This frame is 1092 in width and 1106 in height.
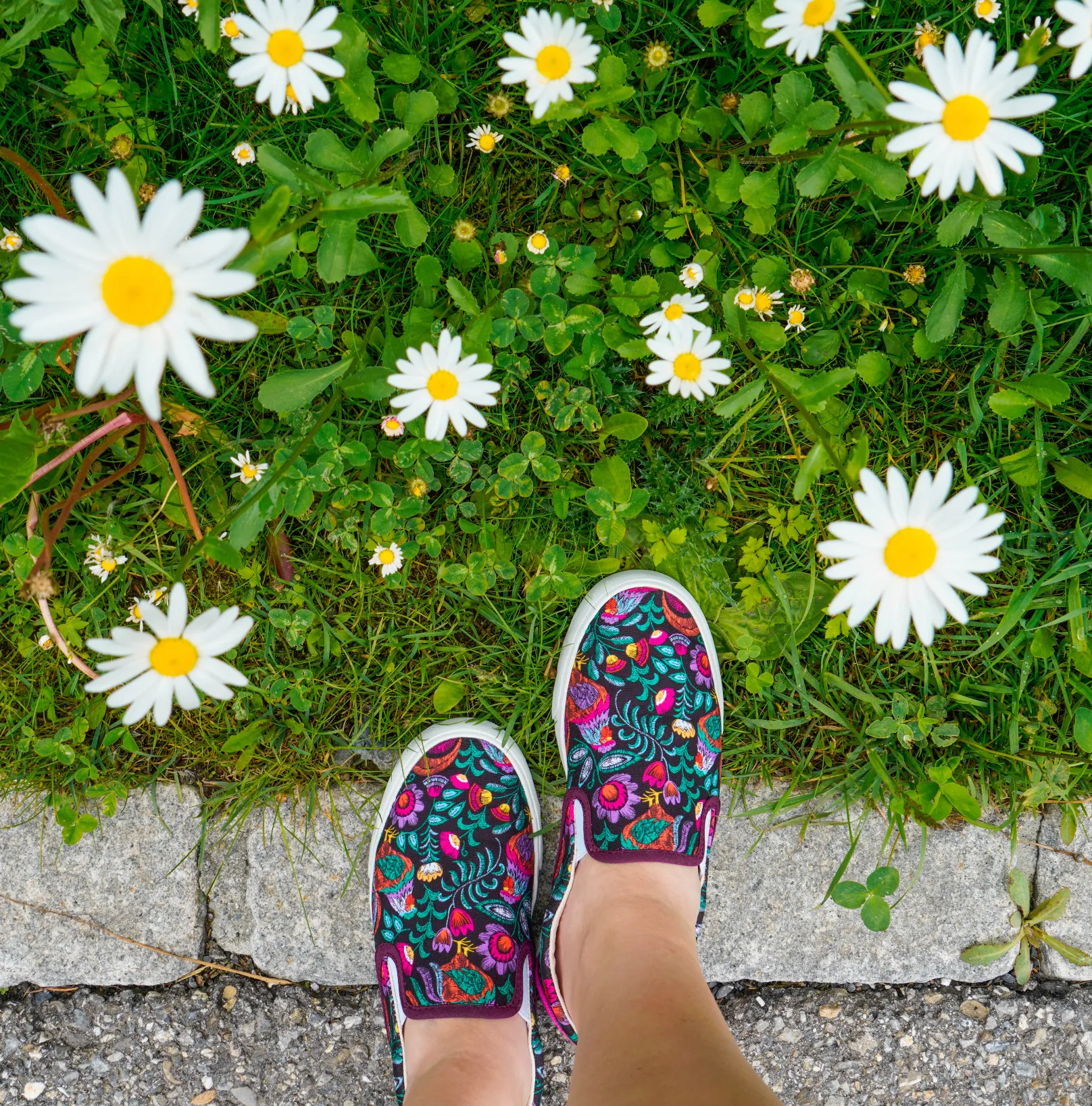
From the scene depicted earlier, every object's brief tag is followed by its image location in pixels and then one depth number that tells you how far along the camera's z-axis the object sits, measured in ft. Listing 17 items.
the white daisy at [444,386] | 2.87
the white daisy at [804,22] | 2.75
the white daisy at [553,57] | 2.80
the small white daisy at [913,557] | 2.63
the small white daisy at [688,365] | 2.95
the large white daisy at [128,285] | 2.26
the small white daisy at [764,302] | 3.07
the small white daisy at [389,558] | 3.15
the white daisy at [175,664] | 2.66
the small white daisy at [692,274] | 3.03
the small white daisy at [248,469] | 3.11
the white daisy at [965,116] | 2.61
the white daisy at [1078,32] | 2.60
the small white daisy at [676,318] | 2.94
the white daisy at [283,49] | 2.74
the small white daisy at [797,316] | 3.11
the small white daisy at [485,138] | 3.11
